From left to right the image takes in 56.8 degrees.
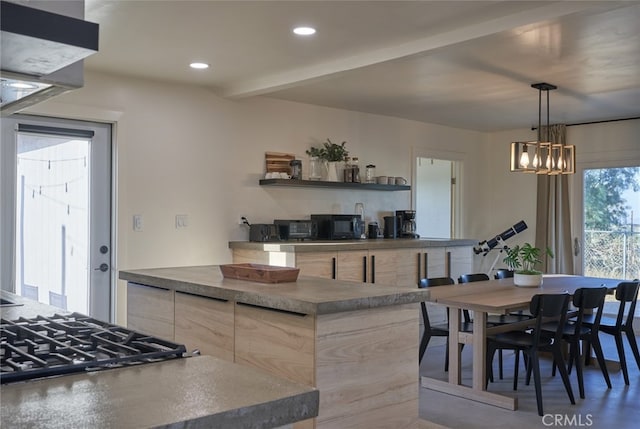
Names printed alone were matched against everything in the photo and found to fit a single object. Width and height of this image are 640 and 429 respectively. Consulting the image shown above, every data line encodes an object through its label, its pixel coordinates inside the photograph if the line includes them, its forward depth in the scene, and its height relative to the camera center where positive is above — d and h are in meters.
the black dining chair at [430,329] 4.43 -0.83
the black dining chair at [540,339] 3.82 -0.81
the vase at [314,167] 6.04 +0.53
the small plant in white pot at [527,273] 4.71 -0.43
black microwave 5.90 -0.07
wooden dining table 3.87 -0.72
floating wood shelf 5.58 +0.35
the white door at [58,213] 4.29 +0.04
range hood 1.32 +0.40
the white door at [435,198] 7.83 +0.29
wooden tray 2.77 -0.27
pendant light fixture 4.84 +0.52
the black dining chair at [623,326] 4.55 -0.82
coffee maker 6.73 -0.05
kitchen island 2.23 -0.49
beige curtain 7.23 +0.00
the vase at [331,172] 6.04 +0.48
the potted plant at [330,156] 6.02 +0.64
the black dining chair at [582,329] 4.18 -0.82
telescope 7.62 -0.23
